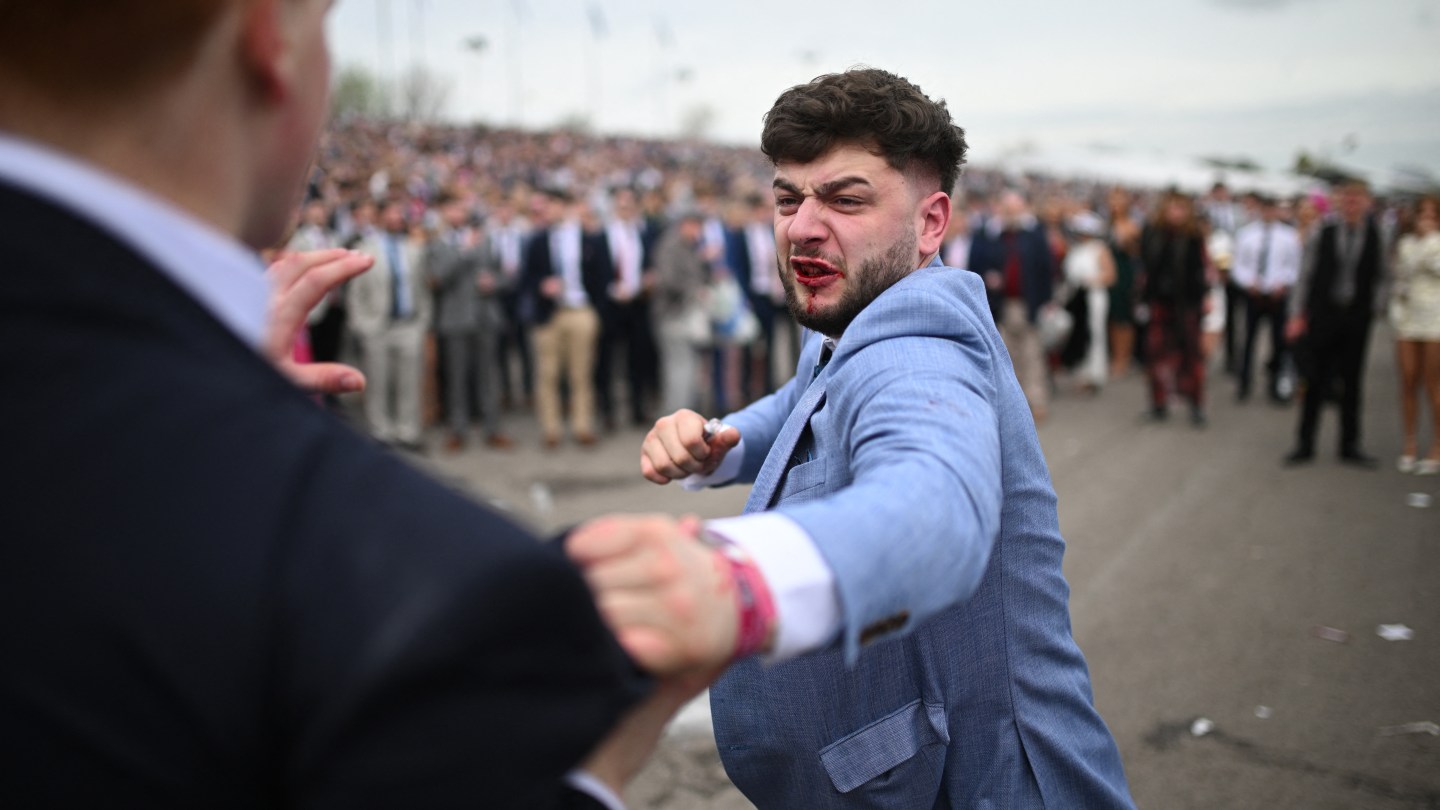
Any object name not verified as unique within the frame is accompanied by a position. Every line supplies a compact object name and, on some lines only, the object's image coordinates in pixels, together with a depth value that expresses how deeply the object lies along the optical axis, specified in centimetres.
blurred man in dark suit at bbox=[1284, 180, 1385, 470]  845
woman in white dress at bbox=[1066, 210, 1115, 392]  1173
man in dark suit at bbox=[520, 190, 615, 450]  966
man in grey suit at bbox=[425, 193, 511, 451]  947
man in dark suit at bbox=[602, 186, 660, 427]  1023
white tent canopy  3461
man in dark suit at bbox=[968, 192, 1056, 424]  1055
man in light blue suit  94
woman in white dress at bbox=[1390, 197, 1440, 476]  780
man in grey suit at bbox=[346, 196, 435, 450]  898
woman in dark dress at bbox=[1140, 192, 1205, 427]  1012
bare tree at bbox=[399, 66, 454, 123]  6500
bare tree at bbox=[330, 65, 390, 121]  6362
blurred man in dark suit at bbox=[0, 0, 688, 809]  63
